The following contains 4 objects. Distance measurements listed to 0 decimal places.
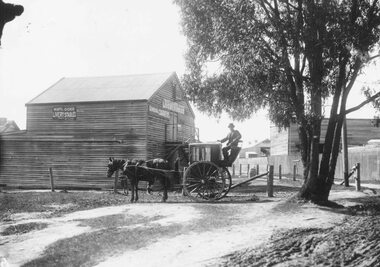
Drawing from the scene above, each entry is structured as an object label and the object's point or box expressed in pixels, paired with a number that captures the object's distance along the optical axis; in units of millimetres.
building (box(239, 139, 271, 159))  81106
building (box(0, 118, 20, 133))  47672
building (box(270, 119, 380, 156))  44562
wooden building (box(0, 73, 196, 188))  24984
